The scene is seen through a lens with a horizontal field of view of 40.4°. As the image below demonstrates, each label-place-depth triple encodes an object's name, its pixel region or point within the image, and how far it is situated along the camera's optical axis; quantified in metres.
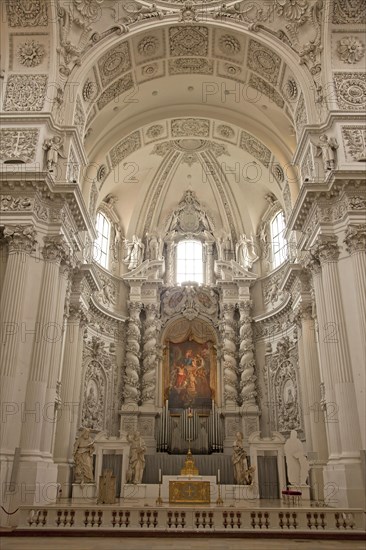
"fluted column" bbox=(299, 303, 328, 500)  16.88
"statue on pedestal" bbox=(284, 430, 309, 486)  15.30
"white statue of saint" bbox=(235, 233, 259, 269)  26.52
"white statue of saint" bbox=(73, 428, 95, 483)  16.94
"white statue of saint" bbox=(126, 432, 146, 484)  18.39
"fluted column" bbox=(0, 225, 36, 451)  12.81
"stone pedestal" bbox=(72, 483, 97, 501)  16.50
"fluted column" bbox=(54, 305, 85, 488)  17.53
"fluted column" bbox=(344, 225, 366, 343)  13.71
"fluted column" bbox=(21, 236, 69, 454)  13.26
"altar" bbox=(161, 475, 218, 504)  15.38
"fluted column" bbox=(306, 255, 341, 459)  13.73
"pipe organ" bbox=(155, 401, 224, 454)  22.64
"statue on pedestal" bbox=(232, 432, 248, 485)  18.47
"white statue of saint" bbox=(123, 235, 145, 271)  26.64
